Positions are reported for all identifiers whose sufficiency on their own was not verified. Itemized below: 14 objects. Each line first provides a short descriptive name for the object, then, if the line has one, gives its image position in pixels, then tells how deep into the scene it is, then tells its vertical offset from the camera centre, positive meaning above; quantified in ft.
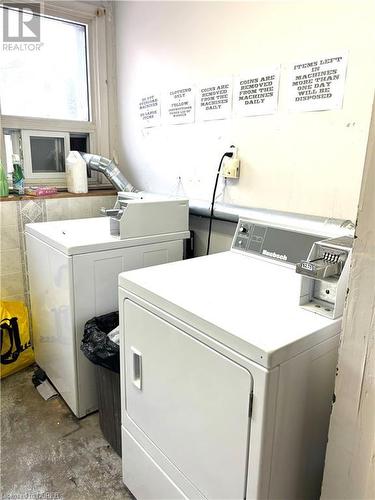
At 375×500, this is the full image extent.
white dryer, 2.88 -1.83
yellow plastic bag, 7.14 -3.47
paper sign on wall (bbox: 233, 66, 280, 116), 5.37 +1.26
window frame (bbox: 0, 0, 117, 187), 8.02 +1.97
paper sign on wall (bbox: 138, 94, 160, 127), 7.70 +1.33
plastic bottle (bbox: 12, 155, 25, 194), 7.63 -0.22
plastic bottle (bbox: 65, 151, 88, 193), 8.27 -0.09
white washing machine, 5.61 -1.73
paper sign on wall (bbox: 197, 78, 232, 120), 6.11 +1.27
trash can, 5.08 -2.87
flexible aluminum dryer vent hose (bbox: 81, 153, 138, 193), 8.30 -0.04
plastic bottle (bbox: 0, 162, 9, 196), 7.22 -0.36
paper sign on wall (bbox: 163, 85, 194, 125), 6.86 +1.30
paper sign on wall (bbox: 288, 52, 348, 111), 4.57 +1.22
